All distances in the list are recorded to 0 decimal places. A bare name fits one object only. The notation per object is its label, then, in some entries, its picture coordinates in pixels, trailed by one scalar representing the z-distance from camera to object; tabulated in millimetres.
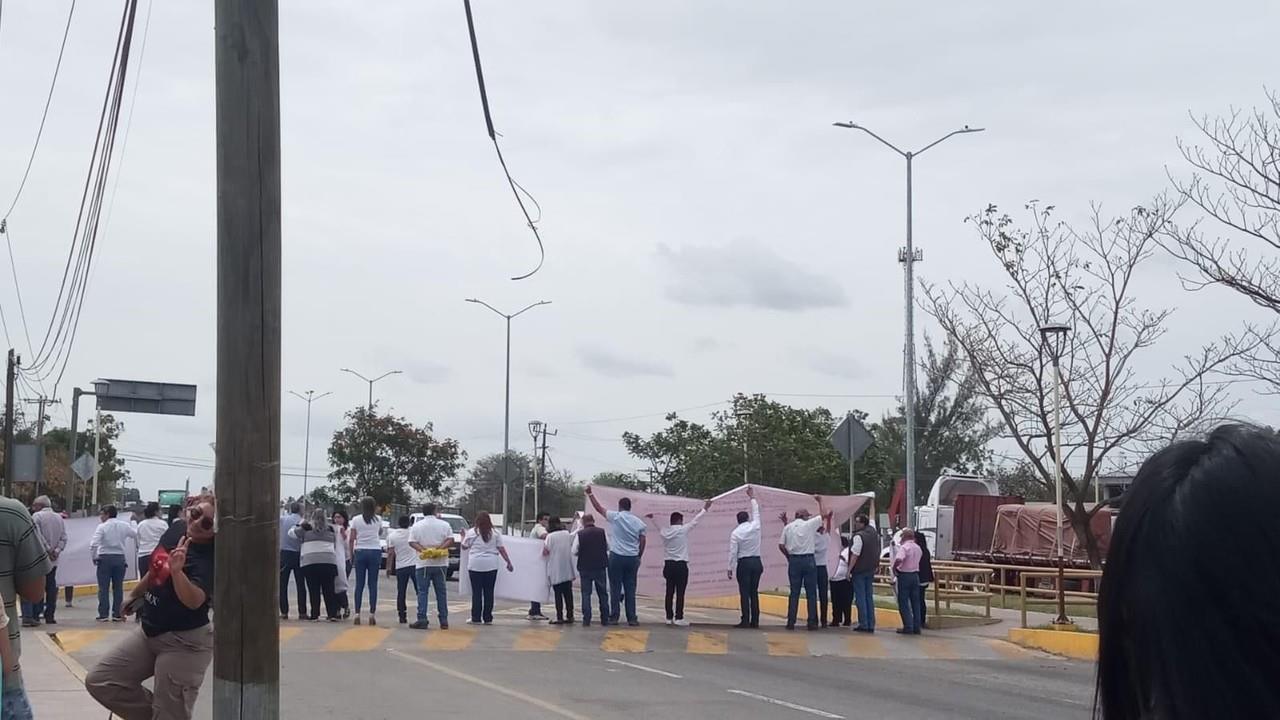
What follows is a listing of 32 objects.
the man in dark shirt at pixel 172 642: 7457
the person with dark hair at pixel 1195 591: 1468
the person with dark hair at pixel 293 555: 21375
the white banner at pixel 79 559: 23781
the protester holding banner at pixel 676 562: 21328
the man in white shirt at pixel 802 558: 20734
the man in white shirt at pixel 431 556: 19734
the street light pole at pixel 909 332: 29594
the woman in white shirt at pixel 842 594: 21375
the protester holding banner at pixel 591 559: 21219
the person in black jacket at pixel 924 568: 20500
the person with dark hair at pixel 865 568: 20578
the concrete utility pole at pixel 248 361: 5426
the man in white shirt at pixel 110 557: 20703
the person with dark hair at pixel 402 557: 20156
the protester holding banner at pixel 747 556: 20822
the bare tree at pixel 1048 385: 25672
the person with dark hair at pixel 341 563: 21141
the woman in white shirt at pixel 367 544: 20453
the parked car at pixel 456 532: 36312
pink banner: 23125
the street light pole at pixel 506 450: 39153
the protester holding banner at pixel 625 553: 20969
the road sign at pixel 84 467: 36062
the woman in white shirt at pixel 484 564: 20750
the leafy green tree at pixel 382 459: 63750
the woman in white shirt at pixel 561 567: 21750
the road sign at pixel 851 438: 22688
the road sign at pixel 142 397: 43875
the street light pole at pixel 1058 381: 24203
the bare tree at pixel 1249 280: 16203
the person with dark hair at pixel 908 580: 19969
